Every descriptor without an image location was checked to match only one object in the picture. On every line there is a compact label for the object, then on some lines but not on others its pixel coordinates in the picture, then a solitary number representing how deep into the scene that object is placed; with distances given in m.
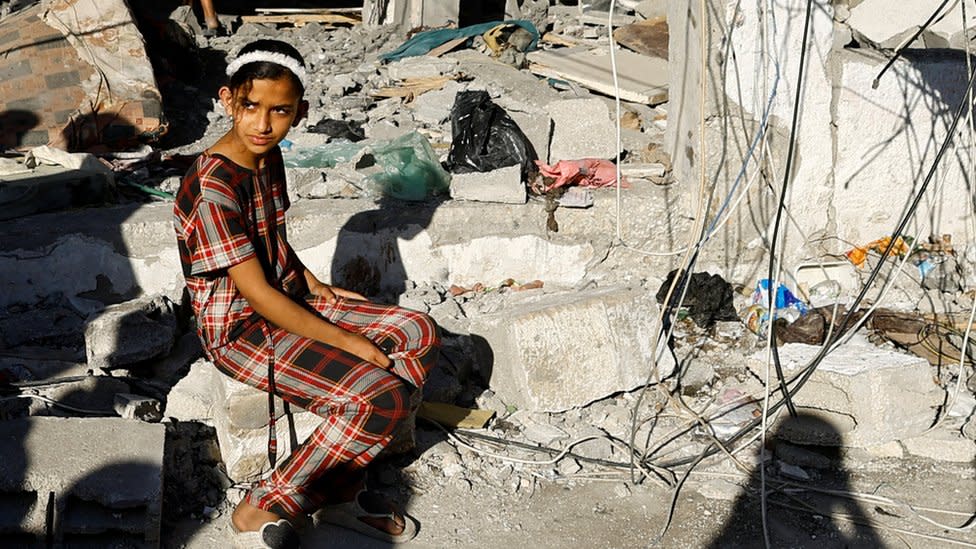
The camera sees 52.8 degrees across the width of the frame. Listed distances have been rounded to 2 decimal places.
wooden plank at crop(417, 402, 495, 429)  4.32
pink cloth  5.70
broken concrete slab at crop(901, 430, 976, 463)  4.24
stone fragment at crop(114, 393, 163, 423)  3.91
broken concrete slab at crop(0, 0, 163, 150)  7.37
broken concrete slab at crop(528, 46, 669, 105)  7.16
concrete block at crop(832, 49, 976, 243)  5.51
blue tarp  9.30
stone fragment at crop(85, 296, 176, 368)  4.27
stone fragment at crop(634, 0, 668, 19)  9.48
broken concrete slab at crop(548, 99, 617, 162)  6.11
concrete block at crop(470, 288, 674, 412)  4.41
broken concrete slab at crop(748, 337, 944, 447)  4.26
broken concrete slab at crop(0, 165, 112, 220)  5.37
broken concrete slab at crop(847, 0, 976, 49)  7.86
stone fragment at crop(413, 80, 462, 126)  7.31
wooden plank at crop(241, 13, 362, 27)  11.34
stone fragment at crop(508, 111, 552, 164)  6.15
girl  3.36
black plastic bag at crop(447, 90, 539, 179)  6.00
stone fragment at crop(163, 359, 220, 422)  4.01
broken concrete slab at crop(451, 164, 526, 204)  5.52
